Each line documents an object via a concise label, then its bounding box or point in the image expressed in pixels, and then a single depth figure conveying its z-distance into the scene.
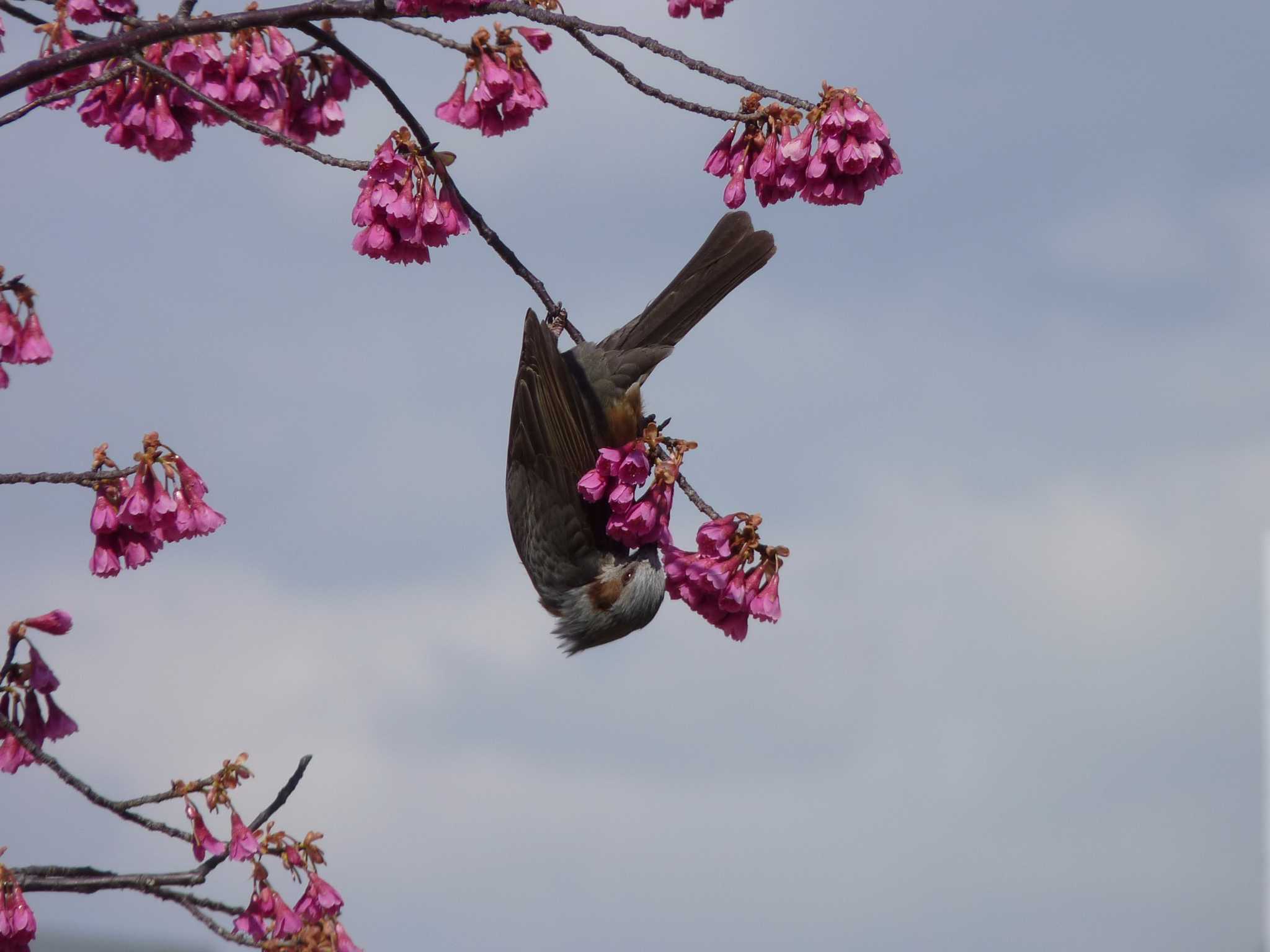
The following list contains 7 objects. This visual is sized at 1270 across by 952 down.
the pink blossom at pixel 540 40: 9.84
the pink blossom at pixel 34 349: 9.20
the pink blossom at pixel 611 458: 9.16
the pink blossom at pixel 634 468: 8.95
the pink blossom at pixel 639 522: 9.10
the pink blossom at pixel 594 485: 9.41
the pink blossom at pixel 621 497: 9.11
